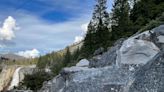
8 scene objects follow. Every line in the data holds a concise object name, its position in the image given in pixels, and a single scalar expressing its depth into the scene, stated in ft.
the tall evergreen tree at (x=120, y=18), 114.36
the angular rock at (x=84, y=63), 45.90
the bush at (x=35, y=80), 100.43
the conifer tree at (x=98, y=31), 126.07
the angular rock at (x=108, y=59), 36.18
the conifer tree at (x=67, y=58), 175.59
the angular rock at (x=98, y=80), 25.56
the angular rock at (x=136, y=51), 31.80
